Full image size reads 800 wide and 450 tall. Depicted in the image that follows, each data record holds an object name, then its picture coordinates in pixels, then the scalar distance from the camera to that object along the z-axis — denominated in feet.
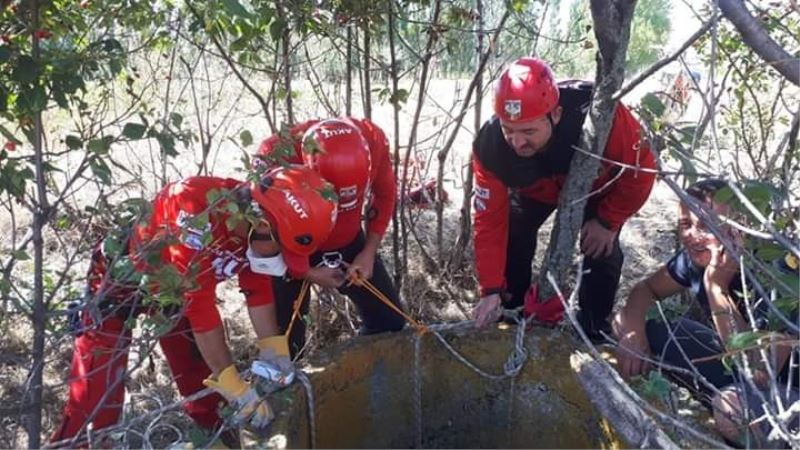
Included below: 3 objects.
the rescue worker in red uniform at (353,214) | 9.73
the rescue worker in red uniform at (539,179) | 9.31
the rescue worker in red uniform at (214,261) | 7.20
